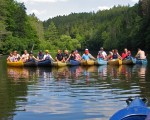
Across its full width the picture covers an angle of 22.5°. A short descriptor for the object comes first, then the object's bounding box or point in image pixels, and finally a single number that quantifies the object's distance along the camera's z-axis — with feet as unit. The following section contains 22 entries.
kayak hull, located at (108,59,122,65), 89.30
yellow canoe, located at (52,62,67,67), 84.17
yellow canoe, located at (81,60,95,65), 87.42
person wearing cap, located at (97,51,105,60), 95.55
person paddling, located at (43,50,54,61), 86.22
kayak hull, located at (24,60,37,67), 87.40
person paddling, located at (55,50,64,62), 87.43
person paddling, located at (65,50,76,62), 87.86
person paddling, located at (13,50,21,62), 92.87
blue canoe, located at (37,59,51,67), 84.84
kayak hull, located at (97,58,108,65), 89.30
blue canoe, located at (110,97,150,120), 20.03
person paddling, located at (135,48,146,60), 92.09
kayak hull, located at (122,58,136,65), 90.38
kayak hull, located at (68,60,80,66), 85.92
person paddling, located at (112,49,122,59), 93.22
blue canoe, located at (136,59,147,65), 92.51
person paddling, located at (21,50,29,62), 90.94
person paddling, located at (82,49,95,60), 90.95
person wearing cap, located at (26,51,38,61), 87.88
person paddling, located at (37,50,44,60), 91.15
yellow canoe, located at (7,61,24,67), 87.92
